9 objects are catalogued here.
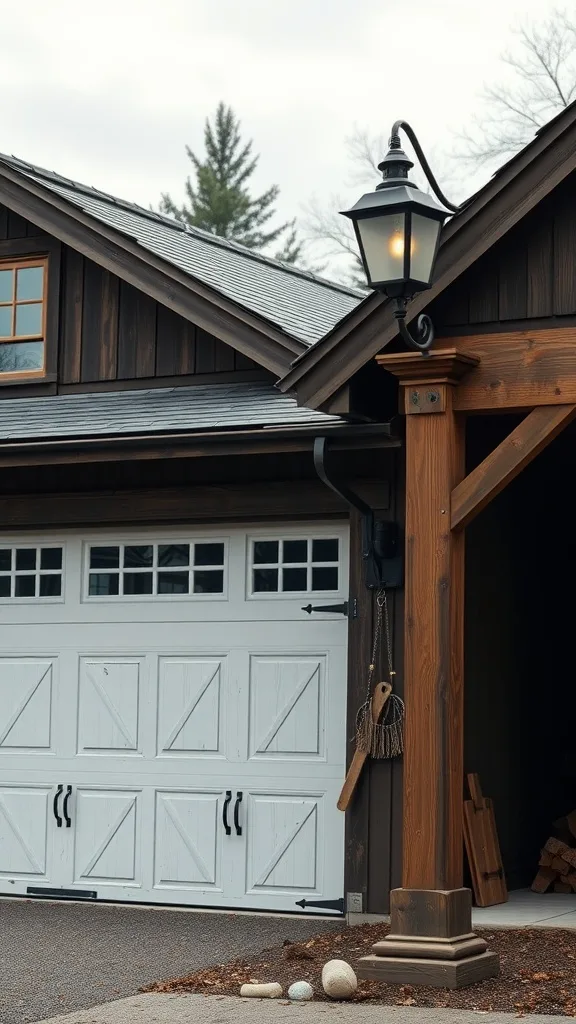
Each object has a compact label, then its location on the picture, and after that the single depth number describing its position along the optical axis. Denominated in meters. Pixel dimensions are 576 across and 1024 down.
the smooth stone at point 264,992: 7.07
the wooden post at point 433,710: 7.27
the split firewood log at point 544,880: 10.13
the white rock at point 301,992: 7.03
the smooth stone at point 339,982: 6.94
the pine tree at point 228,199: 41.84
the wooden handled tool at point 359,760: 9.28
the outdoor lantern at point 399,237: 7.21
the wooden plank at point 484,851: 9.38
